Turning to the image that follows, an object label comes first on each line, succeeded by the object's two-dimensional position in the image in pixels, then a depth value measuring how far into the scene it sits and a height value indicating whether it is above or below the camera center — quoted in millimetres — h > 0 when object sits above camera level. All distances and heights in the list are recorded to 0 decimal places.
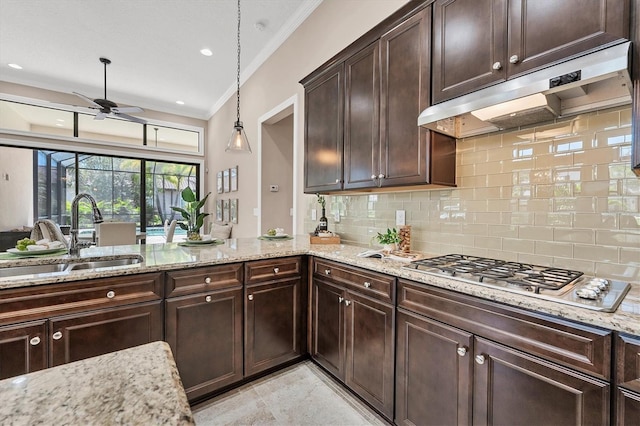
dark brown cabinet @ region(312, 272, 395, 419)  1655 -859
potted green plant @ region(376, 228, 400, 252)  2018 -213
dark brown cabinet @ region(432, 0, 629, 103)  1139 +814
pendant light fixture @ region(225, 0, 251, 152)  2916 +721
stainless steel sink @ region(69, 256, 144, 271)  1879 -362
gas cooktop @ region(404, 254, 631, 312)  1038 -299
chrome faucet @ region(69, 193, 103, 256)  1950 -64
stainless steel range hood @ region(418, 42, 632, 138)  1072 +535
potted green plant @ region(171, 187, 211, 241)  2602 -54
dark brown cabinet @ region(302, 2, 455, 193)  1790 +724
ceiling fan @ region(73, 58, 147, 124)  4164 +1535
